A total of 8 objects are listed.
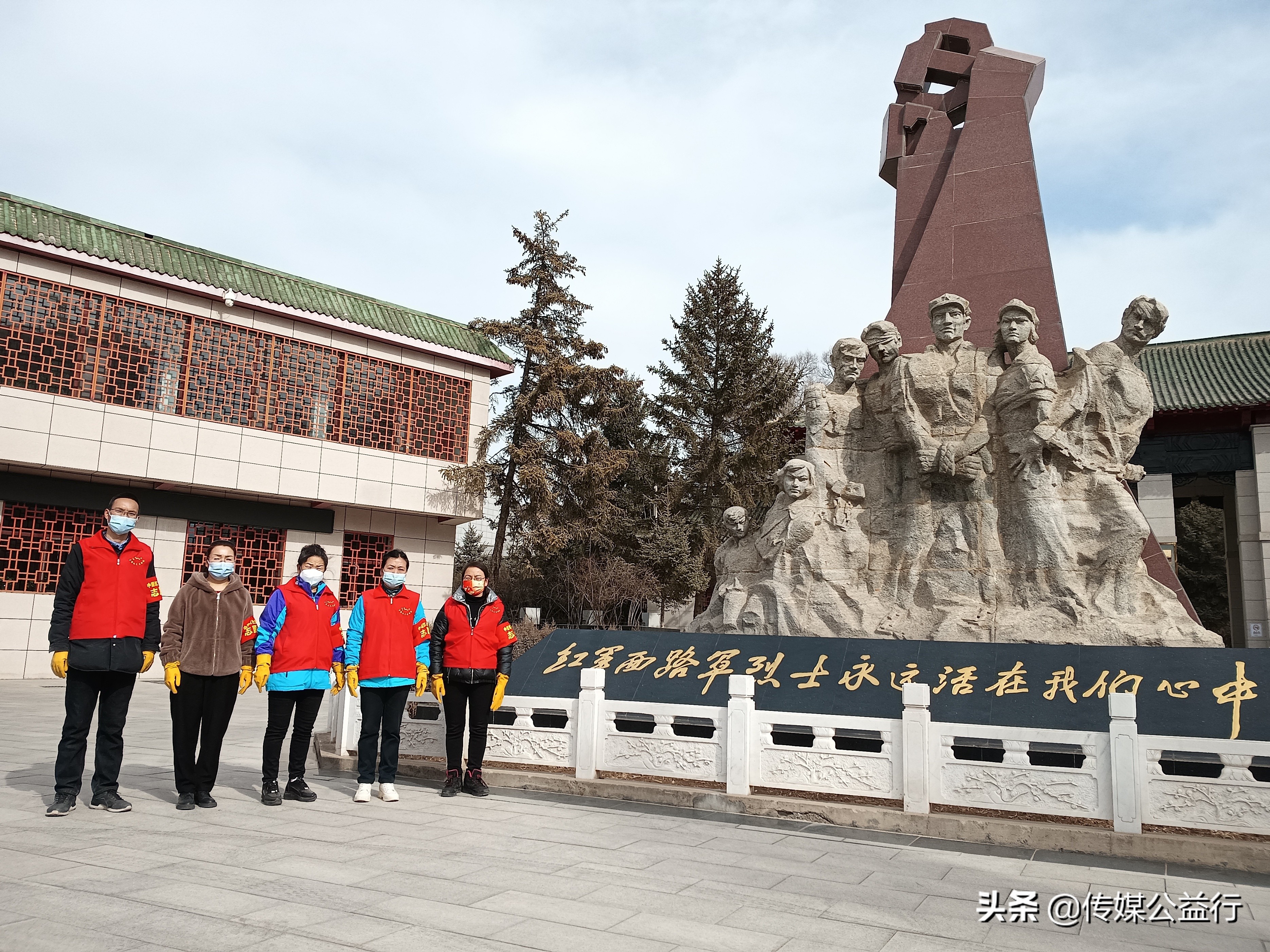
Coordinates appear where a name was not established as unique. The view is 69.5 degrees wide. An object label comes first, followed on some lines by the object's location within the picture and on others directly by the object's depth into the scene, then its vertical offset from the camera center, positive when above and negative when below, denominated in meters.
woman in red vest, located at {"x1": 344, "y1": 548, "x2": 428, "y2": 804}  4.88 -0.40
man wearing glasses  4.26 -0.29
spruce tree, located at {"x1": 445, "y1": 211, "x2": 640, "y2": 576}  18.58 +3.56
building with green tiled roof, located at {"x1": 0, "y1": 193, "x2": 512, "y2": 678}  13.03 +2.77
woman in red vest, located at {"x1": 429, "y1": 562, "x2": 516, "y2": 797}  5.12 -0.40
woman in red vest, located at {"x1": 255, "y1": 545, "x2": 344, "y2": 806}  4.74 -0.38
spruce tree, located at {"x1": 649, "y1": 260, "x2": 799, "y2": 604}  21.06 +4.70
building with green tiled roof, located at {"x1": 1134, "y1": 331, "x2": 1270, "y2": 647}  14.95 +3.04
